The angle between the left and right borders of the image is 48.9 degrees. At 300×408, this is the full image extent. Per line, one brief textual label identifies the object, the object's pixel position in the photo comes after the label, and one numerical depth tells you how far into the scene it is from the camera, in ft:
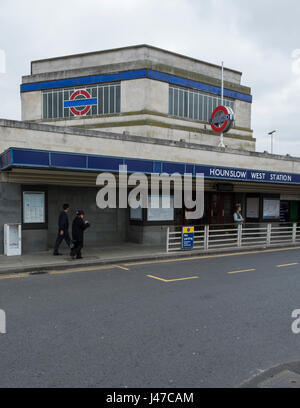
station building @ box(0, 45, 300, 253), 38.29
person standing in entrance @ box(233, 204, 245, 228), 50.84
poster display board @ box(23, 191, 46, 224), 39.68
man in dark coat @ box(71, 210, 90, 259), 35.72
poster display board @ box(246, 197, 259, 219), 64.64
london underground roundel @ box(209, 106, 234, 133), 73.00
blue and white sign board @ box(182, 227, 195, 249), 43.16
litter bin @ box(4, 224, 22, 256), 36.96
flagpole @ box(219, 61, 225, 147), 81.00
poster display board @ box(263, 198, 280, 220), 65.36
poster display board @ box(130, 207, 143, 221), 49.65
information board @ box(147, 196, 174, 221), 49.29
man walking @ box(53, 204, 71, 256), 37.86
